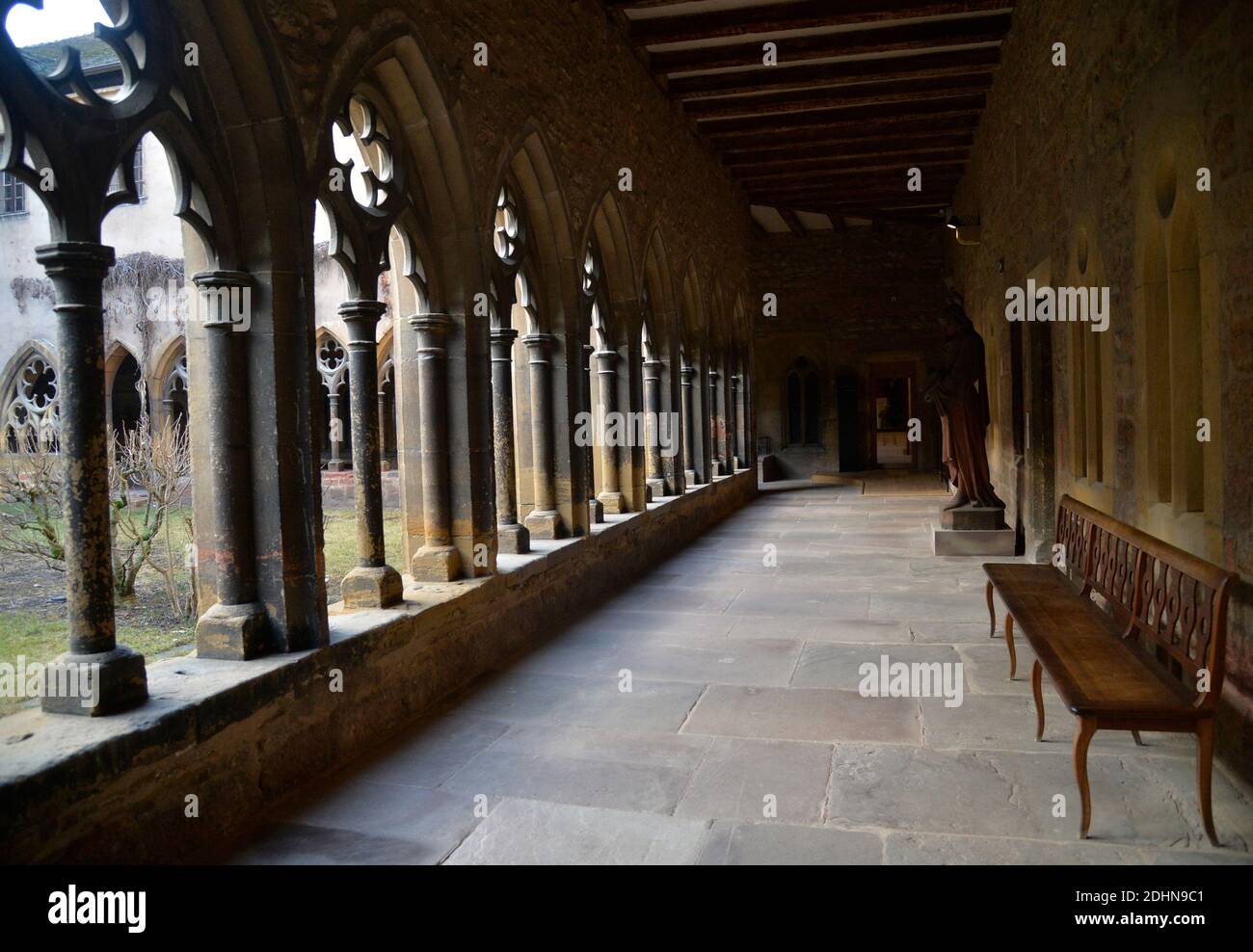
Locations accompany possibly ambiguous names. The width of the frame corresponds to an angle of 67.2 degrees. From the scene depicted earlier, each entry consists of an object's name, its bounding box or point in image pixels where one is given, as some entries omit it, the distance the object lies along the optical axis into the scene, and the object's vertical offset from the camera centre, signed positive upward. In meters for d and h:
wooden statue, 6.99 +0.20
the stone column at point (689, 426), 9.66 +0.14
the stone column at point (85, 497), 2.32 -0.09
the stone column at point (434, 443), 4.18 +0.02
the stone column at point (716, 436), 11.09 +0.03
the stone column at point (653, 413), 8.33 +0.25
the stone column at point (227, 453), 2.90 +0.01
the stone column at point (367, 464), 3.57 -0.05
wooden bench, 2.32 -0.65
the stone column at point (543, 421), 5.58 +0.14
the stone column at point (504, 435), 4.98 +0.06
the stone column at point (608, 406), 6.93 +0.27
